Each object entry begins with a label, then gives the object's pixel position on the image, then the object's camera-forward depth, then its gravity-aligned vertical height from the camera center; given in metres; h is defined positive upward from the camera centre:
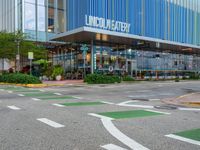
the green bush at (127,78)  24.06 -0.71
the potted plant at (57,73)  24.66 -0.12
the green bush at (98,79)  20.86 -0.70
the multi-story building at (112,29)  25.22 +6.36
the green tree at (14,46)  23.09 +2.92
